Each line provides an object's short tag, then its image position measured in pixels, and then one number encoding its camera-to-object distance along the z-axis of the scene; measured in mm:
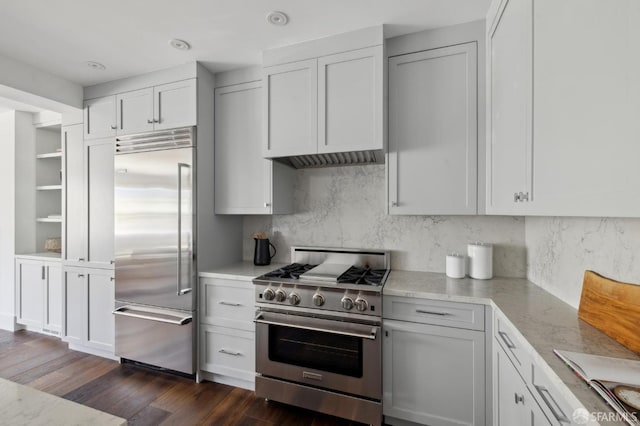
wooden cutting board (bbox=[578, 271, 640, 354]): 966
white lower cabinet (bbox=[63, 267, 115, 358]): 2727
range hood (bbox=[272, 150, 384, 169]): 2186
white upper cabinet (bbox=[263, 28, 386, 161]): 1969
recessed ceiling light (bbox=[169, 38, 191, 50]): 2105
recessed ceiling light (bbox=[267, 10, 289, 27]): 1818
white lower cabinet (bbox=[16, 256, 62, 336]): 3227
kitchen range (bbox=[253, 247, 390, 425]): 1800
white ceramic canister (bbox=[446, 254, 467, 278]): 2059
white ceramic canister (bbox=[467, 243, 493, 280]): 2002
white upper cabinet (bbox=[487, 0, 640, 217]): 735
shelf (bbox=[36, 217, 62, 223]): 3463
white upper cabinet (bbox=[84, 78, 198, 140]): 2418
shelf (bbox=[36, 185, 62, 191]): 3396
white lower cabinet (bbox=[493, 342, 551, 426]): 1046
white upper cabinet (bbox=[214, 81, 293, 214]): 2434
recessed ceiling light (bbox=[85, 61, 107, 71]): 2410
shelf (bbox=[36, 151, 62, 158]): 3426
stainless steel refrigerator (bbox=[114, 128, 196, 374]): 2348
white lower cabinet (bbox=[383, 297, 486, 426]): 1648
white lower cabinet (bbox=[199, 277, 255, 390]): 2219
